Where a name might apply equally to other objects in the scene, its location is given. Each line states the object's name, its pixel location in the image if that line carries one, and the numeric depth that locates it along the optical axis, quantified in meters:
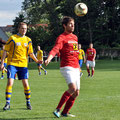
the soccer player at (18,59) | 16.89
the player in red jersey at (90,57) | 43.81
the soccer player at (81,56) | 46.37
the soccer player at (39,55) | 50.27
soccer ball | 18.52
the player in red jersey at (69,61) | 14.36
